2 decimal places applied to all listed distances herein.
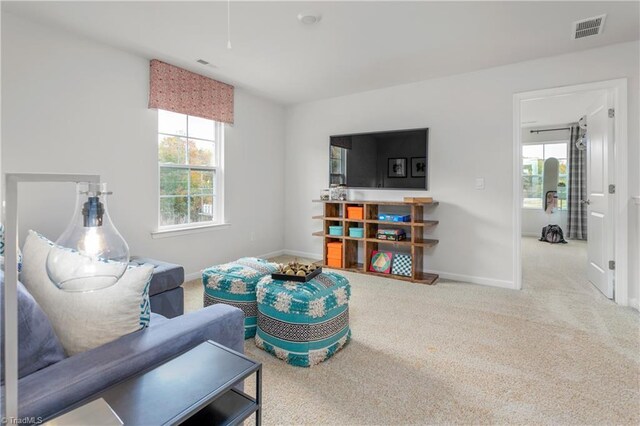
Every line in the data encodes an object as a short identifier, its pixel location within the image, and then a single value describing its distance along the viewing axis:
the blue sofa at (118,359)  0.83
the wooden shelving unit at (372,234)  3.79
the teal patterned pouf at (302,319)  1.99
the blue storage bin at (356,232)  4.20
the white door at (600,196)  3.14
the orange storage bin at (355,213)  4.20
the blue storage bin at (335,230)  4.36
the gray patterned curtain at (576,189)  6.64
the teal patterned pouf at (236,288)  2.32
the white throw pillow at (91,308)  1.02
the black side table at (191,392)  0.84
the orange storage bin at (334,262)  4.34
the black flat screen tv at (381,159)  4.06
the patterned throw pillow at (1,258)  1.19
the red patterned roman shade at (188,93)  3.35
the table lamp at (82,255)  0.61
